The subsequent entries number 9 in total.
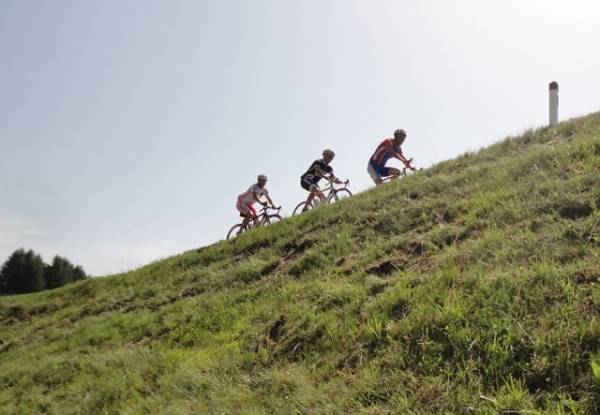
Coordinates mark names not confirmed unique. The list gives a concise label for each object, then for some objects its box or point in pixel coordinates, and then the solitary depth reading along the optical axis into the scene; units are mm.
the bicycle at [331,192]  15164
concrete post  12188
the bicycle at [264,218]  15471
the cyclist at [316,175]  14914
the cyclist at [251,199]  15414
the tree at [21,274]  68250
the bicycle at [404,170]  13466
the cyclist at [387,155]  13727
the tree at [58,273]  74375
